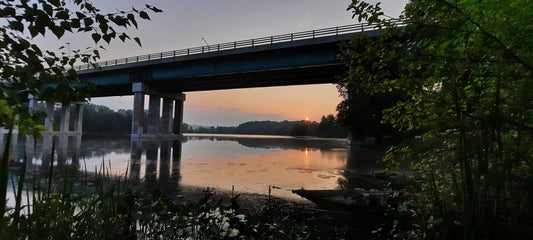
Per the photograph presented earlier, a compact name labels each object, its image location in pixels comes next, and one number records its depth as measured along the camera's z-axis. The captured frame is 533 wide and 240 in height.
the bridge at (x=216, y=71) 33.53
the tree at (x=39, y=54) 2.16
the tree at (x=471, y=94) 1.89
